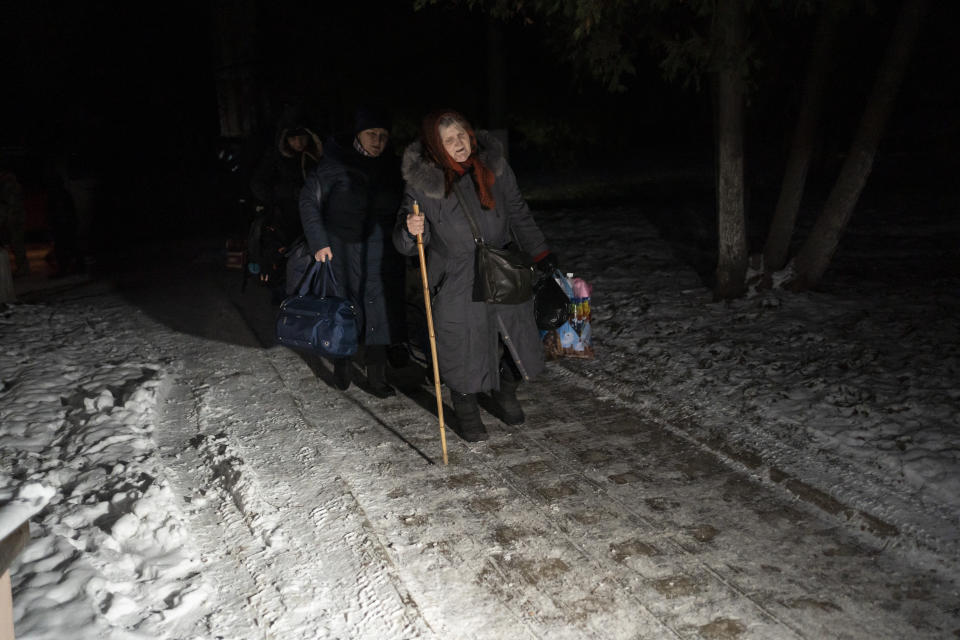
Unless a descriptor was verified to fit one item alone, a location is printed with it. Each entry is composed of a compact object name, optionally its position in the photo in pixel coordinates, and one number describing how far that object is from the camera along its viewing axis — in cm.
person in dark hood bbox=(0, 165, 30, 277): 1170
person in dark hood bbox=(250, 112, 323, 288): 718
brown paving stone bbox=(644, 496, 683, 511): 450
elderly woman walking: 513
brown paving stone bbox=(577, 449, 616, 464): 514
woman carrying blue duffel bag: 615
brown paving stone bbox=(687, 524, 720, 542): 418
